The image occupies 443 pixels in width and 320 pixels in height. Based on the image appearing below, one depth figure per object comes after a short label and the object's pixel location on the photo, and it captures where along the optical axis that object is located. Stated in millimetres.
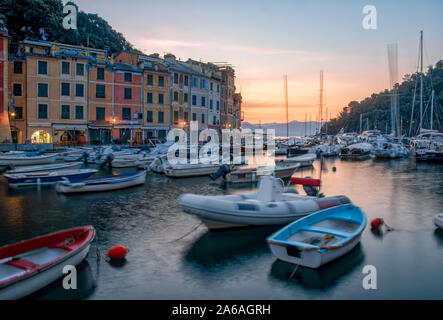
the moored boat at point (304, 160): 34916
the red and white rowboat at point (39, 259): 7787
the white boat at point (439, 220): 13713
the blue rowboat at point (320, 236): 9789
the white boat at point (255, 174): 25958
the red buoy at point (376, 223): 14321
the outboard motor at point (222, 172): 25291
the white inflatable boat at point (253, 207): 12266
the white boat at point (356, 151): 51444
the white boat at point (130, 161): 33500
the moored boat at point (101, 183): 20984
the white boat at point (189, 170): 28266
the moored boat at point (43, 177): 23391
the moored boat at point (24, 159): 30989
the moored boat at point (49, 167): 25823
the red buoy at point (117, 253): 10867
